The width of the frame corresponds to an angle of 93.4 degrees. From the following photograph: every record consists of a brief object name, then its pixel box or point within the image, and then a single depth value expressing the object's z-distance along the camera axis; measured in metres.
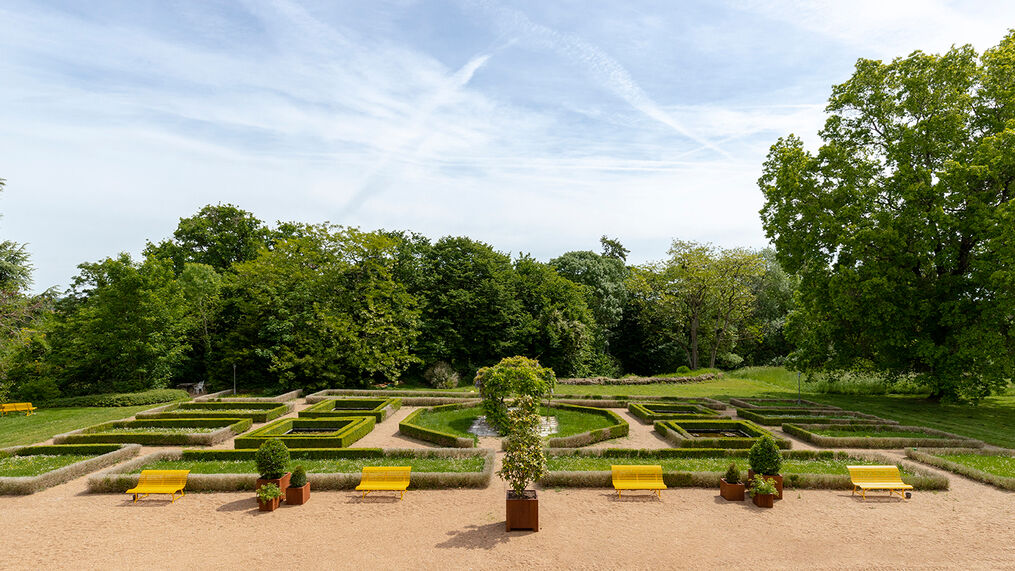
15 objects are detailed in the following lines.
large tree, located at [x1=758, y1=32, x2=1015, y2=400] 23.50
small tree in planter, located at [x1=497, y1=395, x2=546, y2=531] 10.70
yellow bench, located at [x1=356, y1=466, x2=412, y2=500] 12.96
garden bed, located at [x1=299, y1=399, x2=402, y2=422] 23.05
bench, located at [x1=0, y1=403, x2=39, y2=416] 25.14
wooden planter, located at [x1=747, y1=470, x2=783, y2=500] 12.80
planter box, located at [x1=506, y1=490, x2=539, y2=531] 10.70
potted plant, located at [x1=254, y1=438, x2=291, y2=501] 12.41
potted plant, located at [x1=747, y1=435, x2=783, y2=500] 12.91
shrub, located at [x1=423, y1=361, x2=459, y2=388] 35.44
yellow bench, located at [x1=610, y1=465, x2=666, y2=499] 13.05
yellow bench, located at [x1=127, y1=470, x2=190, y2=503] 12.77
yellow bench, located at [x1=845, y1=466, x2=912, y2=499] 13.05
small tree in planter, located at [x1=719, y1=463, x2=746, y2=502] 12.80
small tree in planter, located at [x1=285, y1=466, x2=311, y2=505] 12.37
